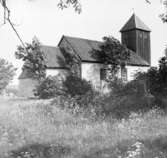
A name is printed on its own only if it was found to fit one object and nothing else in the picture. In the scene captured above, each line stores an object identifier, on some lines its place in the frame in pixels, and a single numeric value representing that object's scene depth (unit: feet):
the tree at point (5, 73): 141.20
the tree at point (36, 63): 100.37
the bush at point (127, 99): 45.92
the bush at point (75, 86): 69.56
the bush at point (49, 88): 91.66
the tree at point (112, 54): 117.91
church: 113.39
